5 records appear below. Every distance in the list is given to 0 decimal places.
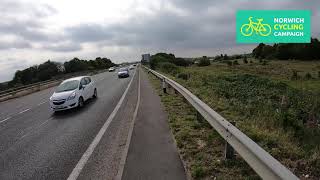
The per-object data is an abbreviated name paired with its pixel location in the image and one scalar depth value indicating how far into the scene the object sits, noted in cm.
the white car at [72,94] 891
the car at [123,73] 2767
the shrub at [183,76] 1942
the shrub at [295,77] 3369
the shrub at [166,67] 3298
